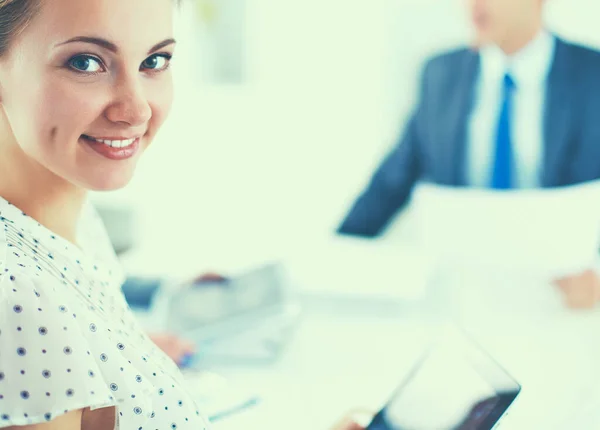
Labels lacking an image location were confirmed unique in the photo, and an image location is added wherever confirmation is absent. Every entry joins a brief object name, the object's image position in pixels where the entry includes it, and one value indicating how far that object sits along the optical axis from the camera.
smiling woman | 0.54
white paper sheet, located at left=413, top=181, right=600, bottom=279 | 1.15
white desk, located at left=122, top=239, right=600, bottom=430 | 0.89
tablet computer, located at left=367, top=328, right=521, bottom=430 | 0.73
